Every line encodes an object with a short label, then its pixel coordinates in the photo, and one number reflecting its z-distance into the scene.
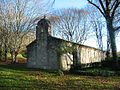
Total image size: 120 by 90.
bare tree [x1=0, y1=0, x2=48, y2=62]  30.69
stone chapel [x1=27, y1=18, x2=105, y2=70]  22.64
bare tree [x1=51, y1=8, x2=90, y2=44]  38.30
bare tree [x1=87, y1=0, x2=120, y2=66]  20.16
